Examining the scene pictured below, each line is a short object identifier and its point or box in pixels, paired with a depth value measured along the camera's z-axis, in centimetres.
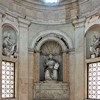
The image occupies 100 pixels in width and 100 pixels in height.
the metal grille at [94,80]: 1298
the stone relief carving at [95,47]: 1312
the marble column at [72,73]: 1415
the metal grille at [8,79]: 1279
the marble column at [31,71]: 1423
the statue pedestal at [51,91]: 1425
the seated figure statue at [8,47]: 1302
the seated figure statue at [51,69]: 1460
